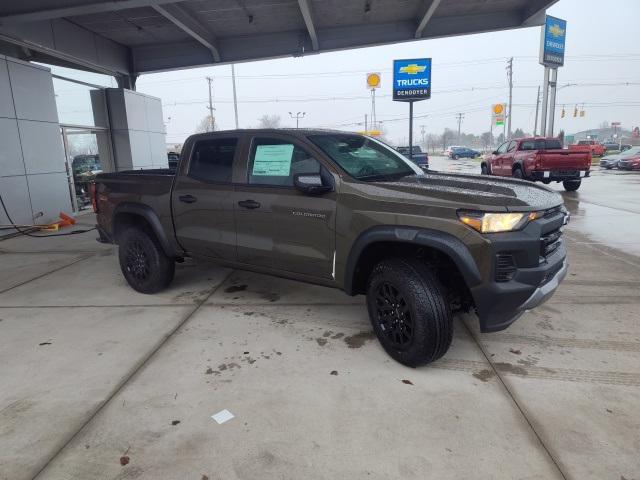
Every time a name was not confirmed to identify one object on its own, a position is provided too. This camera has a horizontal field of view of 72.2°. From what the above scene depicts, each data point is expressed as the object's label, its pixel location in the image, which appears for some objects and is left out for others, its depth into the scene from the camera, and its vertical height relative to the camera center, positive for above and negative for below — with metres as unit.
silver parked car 25.91 -1.45
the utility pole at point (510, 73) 57.95 +8.89
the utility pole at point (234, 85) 38.82 +5.40
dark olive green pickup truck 2.81 -0.63
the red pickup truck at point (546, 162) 12.87 -0.75
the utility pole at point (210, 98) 69.69 +7.66
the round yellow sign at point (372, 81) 24.17 +3.31
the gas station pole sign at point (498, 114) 51.12 +2.93
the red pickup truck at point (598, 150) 42.81 -1.43
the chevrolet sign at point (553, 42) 25.08 +5.39
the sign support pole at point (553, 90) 27.41 +2.86
